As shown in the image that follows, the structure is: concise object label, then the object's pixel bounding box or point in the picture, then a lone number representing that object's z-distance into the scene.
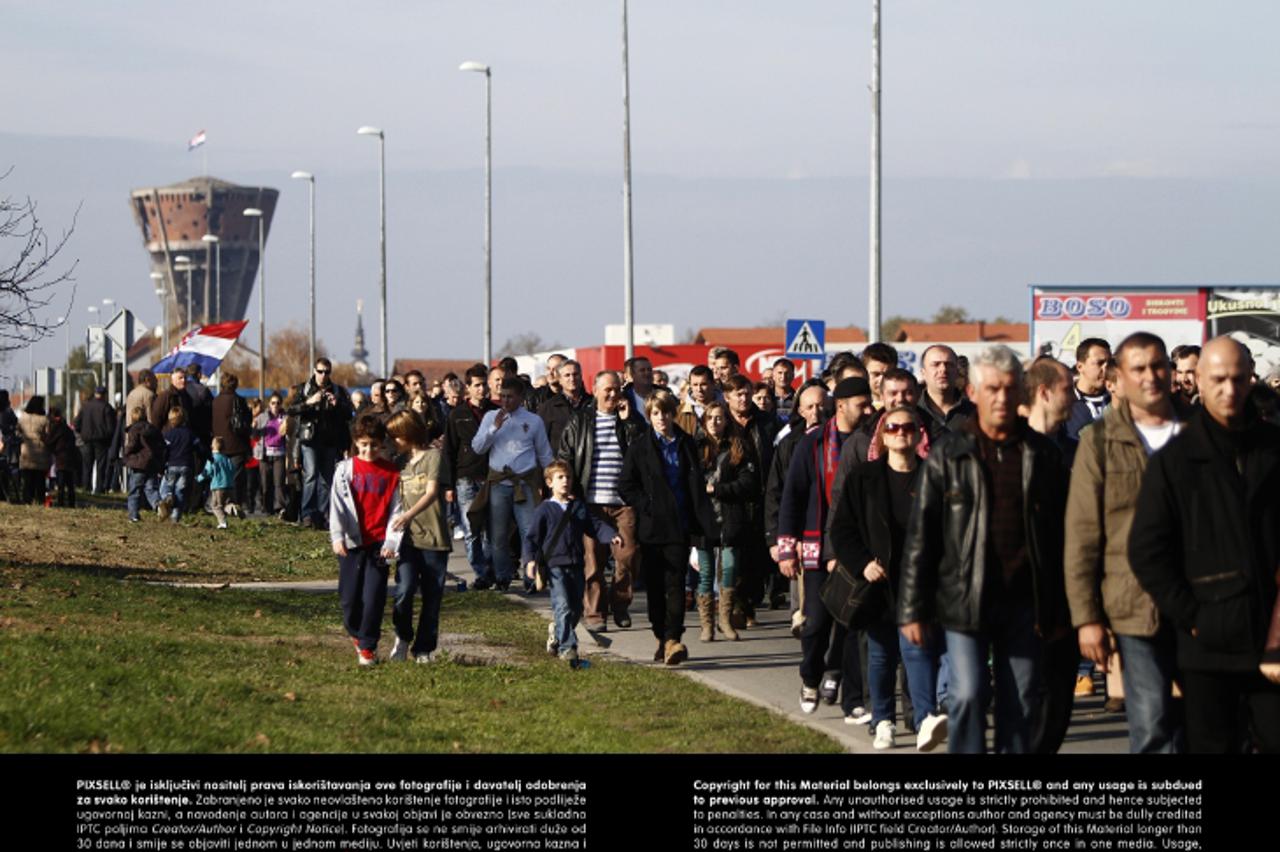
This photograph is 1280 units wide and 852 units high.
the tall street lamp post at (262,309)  76.00
